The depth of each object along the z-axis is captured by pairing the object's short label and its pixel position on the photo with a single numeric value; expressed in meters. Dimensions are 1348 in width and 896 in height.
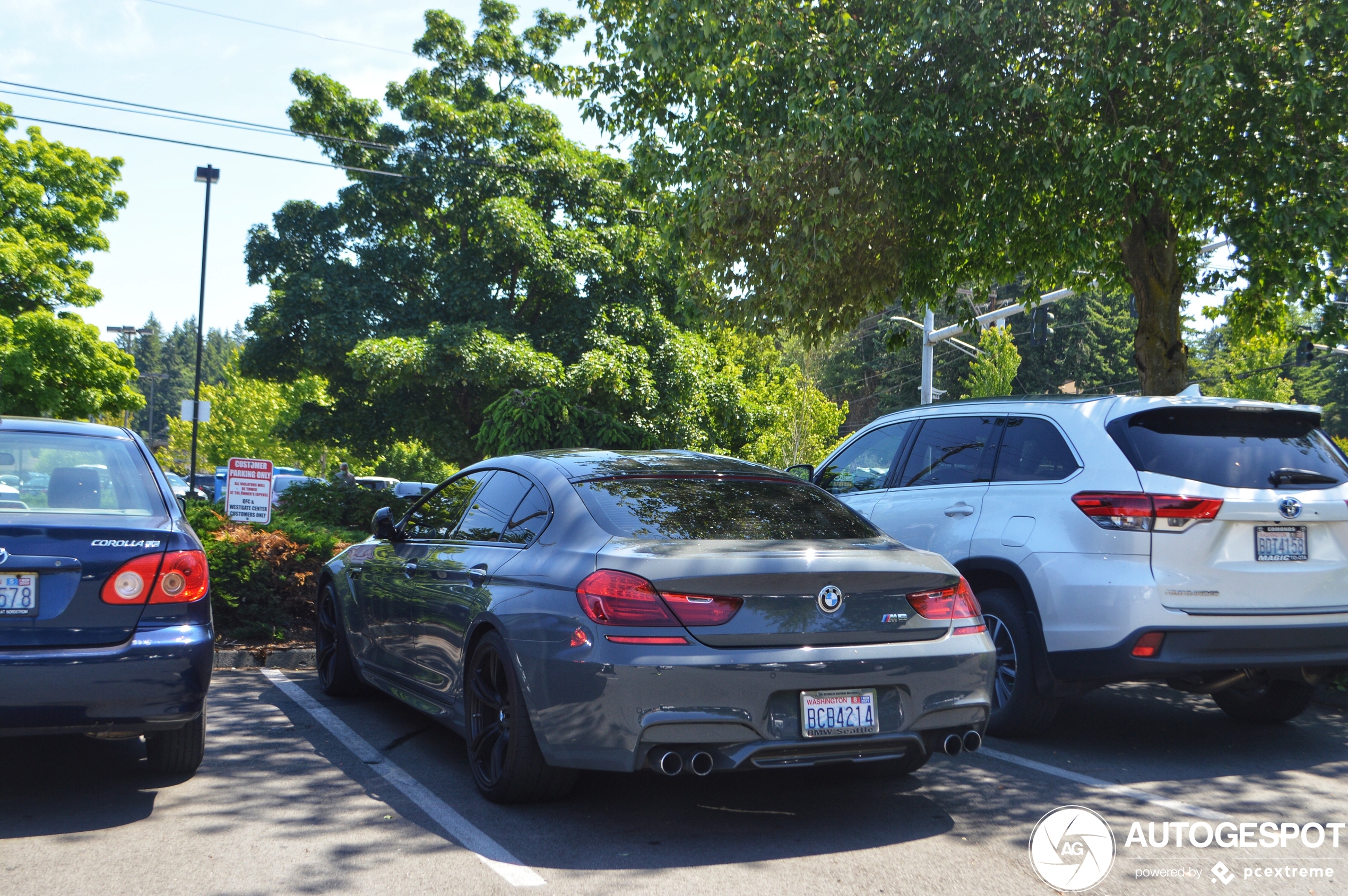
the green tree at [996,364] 36.12
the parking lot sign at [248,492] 11.32
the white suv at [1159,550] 5.50
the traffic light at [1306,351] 10.11
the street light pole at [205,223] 30.91
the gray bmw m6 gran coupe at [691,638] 4.12
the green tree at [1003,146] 8.56
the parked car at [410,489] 24.28
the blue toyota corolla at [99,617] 4.34
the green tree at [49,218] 28.72
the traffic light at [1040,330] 21.97
